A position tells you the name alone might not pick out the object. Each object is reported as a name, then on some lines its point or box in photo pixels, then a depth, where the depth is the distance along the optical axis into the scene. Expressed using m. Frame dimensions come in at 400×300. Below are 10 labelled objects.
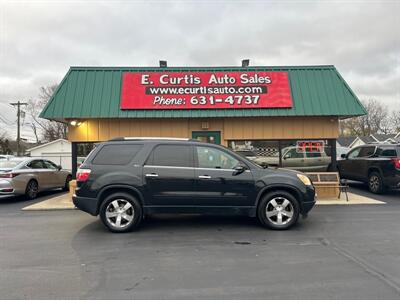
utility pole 45.36
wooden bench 10.34
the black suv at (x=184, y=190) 6.46
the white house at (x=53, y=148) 40.69
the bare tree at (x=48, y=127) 57.52
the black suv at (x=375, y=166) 10.54
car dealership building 10.98
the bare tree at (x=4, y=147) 51.31
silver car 10.40
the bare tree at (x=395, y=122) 62.11
